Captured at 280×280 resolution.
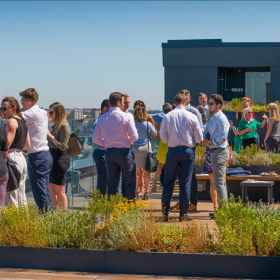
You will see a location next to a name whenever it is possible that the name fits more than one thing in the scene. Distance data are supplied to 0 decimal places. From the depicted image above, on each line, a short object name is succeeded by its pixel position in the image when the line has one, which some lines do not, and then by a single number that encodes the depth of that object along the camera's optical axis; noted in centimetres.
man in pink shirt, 1020
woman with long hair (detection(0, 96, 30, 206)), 900
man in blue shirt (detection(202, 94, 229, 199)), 1062
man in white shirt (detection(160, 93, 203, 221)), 1039
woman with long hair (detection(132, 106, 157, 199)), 1303
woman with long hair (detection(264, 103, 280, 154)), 1689
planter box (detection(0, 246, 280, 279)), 732
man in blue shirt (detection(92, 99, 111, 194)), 1165
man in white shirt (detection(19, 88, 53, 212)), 963
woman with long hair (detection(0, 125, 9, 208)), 862
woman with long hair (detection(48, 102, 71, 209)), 1025
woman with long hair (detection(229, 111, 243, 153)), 1602
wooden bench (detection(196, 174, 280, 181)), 1320
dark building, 3472
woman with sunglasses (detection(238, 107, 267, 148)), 1560
